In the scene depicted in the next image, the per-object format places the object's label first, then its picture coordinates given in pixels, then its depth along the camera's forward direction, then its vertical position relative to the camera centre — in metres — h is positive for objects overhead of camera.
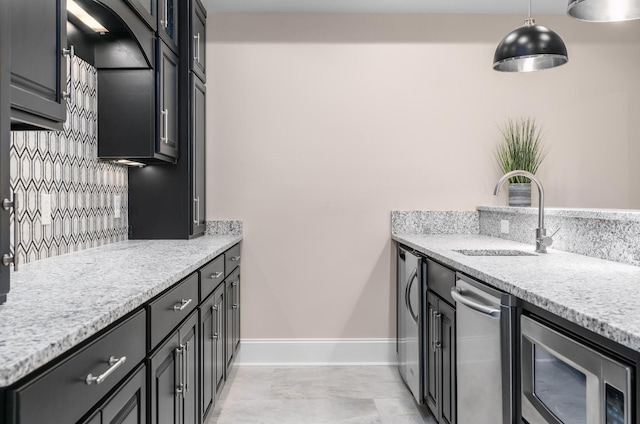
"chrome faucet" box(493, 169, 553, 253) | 2.15 -0.06
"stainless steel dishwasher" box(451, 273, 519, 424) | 1.35 -0.43
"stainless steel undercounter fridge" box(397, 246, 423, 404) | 2.46 -0.58
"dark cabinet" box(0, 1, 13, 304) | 1.01 +0.16
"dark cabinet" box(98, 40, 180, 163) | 2.37 +0.51
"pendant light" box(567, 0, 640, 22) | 1.65 +0.71
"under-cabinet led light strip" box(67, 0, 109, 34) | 1.75 +0.77
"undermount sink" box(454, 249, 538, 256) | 2.21 -0.17
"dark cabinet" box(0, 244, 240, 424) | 0.79 -0.36
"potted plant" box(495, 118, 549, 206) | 3.10 +0.42
